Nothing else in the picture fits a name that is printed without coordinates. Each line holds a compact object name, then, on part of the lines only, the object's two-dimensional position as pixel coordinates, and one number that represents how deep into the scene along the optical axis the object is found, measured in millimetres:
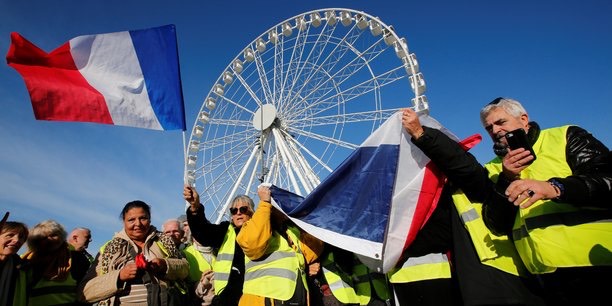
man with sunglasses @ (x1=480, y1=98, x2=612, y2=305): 1790
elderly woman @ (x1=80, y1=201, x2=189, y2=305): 2934
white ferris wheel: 12414
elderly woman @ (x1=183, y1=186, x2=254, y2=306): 3467
